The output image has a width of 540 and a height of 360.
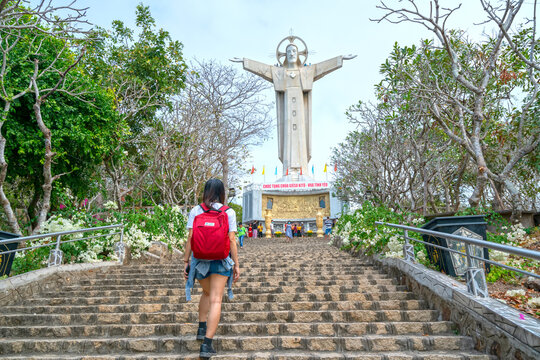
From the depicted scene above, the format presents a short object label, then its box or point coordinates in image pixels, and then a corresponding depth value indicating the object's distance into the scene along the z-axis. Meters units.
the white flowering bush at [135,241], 8.84
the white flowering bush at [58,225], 7.61
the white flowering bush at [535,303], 4.04
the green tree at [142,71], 14.66
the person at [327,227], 20.28
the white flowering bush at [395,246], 7.08
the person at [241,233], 15.16
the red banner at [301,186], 26.55
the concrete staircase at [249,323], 3.78
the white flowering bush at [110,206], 9.34
